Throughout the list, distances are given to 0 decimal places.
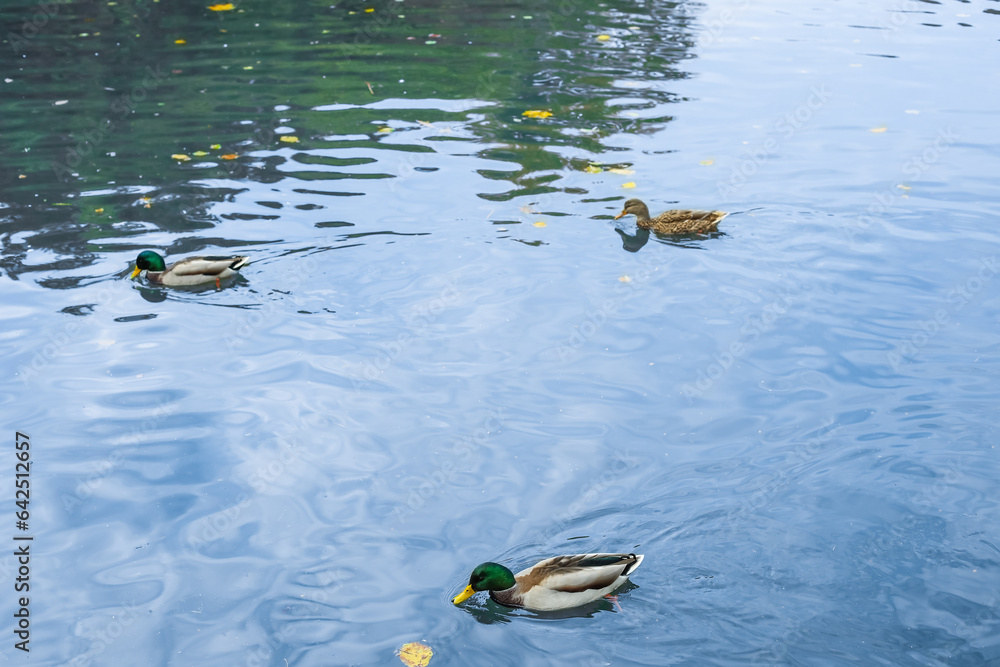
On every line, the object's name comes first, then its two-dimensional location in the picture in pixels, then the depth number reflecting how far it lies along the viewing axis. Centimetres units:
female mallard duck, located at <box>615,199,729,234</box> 853
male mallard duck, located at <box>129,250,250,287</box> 787
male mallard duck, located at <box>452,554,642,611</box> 476
